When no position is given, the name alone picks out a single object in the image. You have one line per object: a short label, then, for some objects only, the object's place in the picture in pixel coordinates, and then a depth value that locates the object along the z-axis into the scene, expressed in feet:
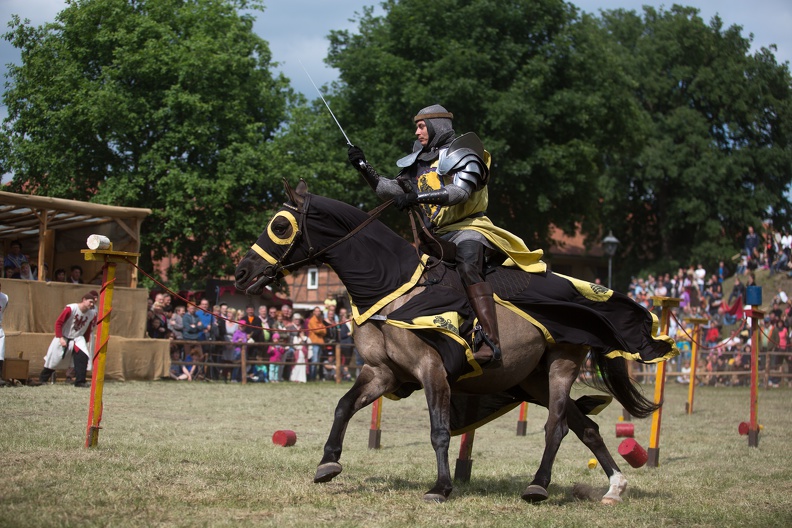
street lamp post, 117.76
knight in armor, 25.73
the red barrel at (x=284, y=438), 31.45
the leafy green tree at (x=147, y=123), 98.78
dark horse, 25.05
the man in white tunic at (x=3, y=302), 50.36
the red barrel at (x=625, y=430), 38.34
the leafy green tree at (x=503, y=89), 110.52
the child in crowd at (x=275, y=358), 75.05
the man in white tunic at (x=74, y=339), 54.03
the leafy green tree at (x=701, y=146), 154.81
